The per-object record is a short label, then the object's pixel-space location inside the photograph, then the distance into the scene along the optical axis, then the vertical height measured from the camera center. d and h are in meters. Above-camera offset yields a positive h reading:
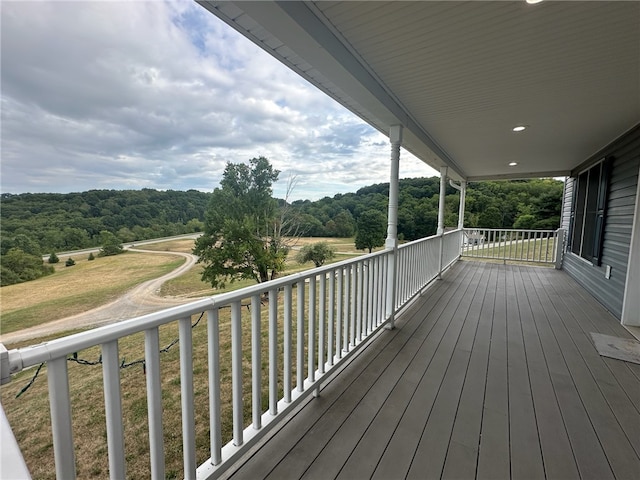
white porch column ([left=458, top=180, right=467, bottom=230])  7.56 +0.29
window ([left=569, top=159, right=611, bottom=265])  4.33 +0.08
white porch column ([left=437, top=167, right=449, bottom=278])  5.42 +0.18
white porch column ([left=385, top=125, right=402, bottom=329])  3.09 -0.10
